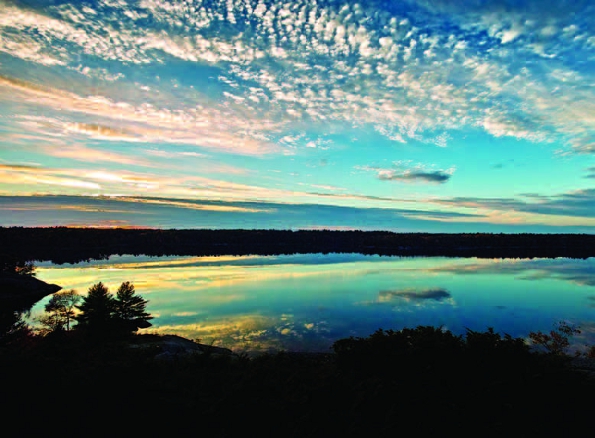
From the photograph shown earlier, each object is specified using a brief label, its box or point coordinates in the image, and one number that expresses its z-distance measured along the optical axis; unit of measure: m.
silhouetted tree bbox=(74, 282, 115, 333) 33.06
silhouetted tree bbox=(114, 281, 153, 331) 35.81
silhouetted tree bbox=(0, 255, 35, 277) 65.44
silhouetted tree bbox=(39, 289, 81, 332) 38.91
